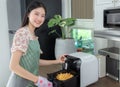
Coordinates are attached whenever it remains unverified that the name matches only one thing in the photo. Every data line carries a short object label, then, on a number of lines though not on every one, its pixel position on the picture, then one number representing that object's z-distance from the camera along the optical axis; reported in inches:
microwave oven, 52.6
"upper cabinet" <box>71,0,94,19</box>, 91.2
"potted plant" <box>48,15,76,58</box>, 88.2
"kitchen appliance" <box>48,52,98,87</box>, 56.7
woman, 44.4
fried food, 54.9
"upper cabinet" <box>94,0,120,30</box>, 58.8
